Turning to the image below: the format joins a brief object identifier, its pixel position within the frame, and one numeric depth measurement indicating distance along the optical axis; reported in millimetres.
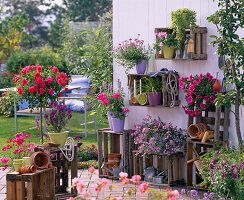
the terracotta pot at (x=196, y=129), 6705
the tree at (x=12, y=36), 24939
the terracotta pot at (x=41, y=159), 6009
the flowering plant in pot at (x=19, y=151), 6321
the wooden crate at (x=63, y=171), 6738
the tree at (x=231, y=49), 5789
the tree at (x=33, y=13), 41667
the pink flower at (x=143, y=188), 3692
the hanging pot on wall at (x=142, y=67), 7353
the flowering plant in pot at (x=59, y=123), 6798
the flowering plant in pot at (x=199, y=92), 6541
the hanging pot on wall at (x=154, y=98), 7171
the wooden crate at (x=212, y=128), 6458
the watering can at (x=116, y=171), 7566
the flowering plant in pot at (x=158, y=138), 6957
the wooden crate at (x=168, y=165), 7034
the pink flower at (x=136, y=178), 3758
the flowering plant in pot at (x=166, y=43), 6974
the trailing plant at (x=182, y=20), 6722
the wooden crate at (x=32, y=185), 5757
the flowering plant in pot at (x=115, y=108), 7478
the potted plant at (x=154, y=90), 7177
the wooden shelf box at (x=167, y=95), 7078
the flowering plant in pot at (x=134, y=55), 7297
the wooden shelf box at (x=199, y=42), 6727
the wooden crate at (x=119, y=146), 7577
